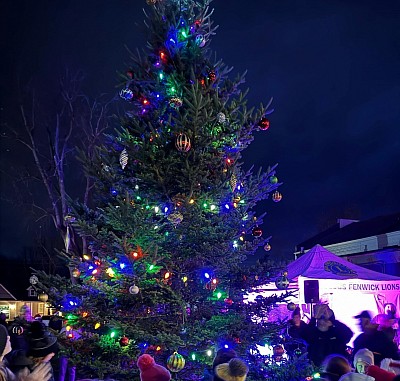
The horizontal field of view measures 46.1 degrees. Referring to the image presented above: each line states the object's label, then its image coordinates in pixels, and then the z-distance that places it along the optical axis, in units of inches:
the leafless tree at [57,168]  763.4
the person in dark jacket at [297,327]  349.1
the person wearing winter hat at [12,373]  118.1
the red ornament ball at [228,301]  269.6
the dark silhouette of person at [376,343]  298.5
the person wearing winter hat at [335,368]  187.2
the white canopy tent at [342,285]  495.8
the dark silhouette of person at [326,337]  325.1
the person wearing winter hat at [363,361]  212.5
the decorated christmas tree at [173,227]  248.2
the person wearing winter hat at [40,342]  141.1
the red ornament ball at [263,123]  285.0
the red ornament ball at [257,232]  288.7
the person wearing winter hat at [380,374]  186.2
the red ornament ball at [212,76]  281.9
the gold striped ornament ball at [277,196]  305.1
